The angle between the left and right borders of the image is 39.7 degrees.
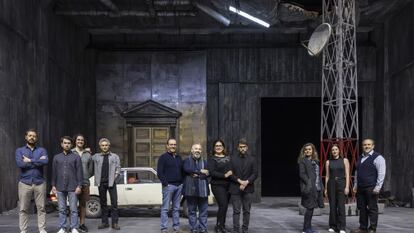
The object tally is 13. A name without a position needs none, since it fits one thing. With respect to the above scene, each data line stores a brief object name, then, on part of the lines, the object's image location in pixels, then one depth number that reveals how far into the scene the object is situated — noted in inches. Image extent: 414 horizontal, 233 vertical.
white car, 625.0
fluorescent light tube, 805.9
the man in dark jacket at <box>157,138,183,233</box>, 434.6
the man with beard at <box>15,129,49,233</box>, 401.9
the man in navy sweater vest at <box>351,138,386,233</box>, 435.5
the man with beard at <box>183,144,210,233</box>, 430.3
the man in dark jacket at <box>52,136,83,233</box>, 424.5
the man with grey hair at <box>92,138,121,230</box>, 460.4
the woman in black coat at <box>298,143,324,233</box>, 421.7
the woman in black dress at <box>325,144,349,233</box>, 452.8
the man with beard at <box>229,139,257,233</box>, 429.1
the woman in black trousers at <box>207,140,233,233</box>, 430.6
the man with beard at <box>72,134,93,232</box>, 456.8
